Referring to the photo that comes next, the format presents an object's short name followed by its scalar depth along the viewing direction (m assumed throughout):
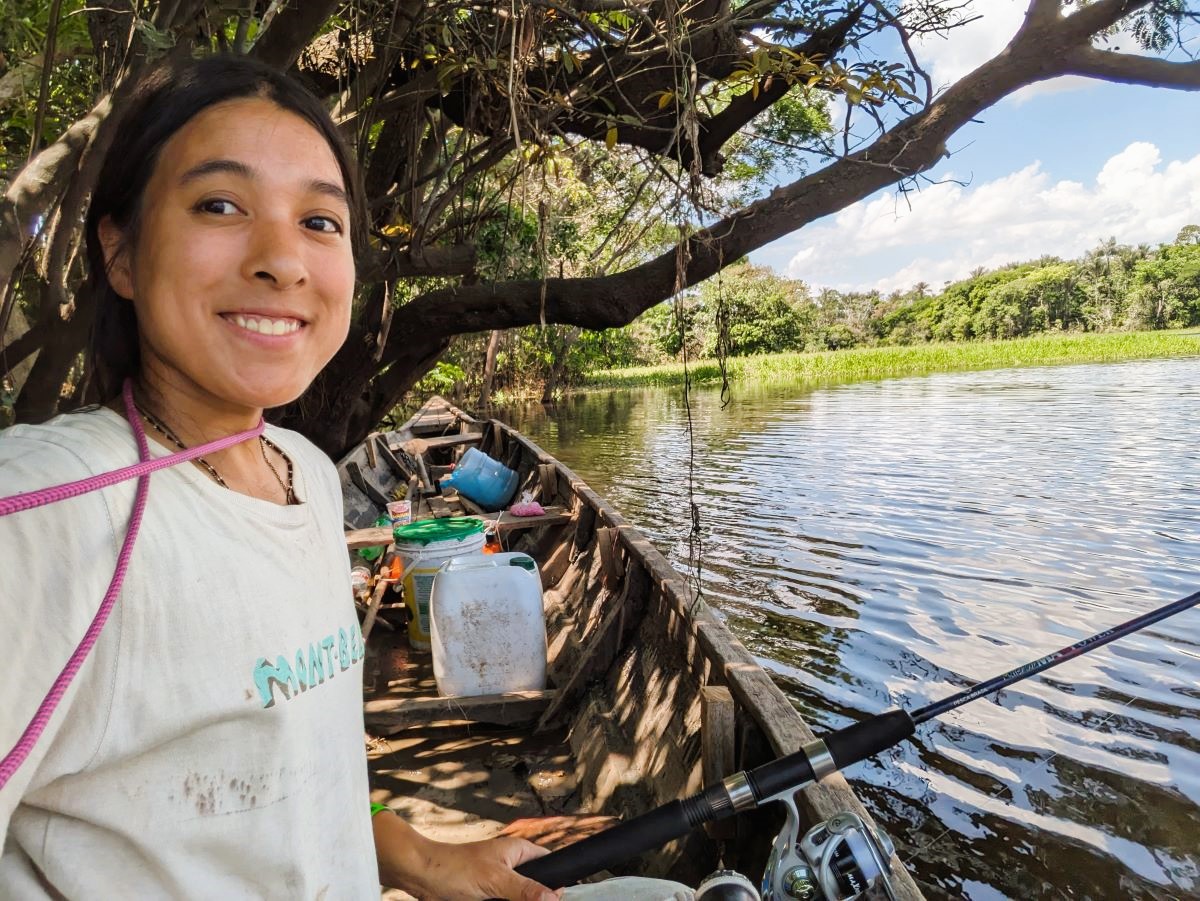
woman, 0.76
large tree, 2.62
